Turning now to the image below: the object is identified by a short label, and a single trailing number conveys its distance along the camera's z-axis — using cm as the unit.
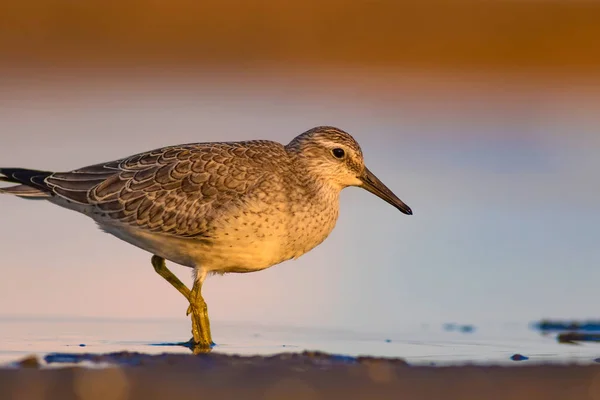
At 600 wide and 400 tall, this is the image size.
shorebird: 1058
